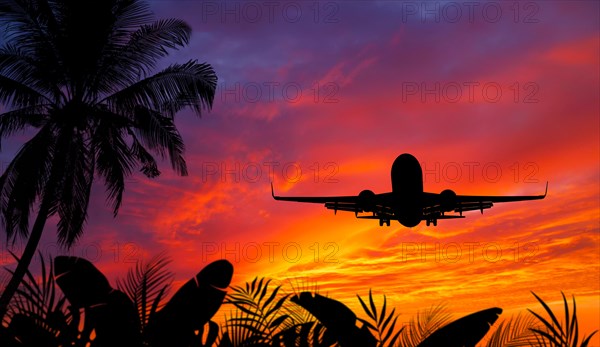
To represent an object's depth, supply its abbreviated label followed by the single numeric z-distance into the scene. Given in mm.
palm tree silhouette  20969
